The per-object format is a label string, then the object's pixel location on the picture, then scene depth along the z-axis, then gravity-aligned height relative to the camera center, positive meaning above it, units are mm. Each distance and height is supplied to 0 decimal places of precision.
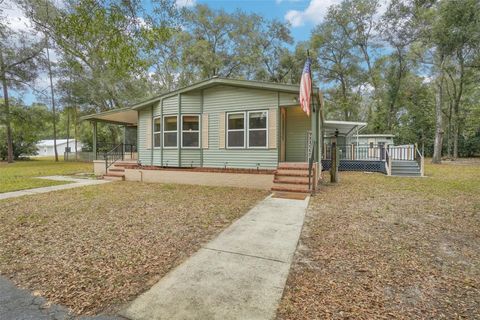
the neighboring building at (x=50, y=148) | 50781 +781
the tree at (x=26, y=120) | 21438 +2764
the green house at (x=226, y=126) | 8742 +982
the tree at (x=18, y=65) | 18938 +6876
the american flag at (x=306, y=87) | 6621 +1773
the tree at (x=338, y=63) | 25938 +9573
